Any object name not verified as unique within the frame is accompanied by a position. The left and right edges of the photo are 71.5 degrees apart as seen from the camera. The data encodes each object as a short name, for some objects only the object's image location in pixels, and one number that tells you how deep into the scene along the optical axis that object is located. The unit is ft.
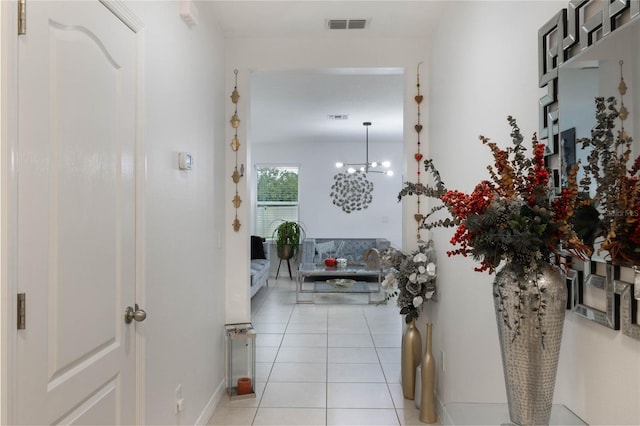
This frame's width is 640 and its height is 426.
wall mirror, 3.63
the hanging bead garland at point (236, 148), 10.96
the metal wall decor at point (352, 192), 29.04
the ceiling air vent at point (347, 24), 10.07
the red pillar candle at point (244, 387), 10.68
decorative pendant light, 23.64
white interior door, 4.04
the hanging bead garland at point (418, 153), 10.91
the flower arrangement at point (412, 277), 9.88
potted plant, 27.76
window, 29.78
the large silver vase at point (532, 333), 3.52
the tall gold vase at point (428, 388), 9.53
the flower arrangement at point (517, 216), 3.43
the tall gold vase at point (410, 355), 10.57
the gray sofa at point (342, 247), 26.96
